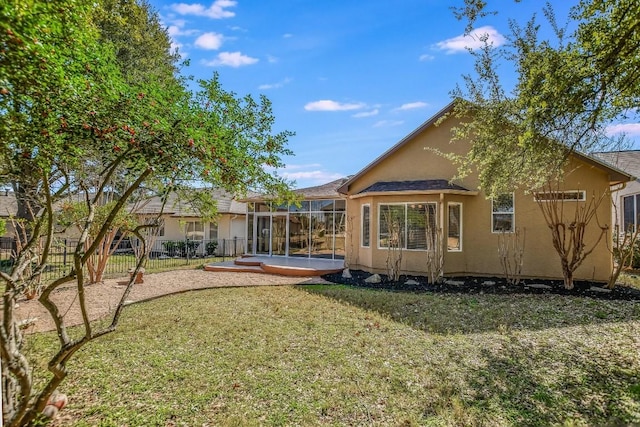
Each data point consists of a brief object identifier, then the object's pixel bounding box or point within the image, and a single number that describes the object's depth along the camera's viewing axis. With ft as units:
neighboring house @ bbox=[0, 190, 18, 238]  93.56
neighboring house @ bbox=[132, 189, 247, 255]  75.51
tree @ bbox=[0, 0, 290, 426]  7.47
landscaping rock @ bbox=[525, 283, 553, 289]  34.55
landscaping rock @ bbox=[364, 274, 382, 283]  39.57
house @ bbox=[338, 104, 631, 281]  36.68
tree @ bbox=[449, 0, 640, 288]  19.47
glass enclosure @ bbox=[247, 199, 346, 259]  58.54
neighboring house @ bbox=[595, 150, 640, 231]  52.75
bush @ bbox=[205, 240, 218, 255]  74.69
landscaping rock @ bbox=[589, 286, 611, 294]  32.24
